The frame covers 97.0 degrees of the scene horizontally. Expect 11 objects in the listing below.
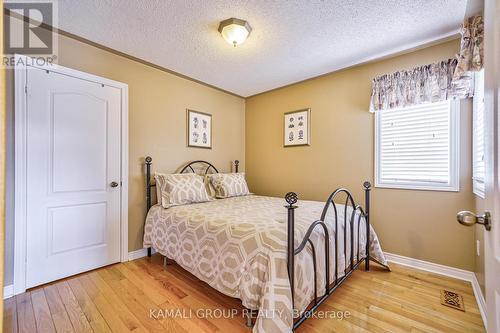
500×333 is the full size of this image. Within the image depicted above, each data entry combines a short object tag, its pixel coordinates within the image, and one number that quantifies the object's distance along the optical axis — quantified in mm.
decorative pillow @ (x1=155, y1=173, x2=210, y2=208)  2566
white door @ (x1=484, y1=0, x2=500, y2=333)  673
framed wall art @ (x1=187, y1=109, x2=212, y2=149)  3307
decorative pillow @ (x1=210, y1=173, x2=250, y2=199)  3141
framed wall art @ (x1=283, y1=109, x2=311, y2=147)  3320
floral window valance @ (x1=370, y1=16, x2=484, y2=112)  1666
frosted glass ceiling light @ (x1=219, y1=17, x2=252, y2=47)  1990
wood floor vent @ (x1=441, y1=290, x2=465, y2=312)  1756
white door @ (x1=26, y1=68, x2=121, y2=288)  2027
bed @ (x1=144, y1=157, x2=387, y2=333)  1332
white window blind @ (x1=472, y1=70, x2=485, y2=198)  1847
